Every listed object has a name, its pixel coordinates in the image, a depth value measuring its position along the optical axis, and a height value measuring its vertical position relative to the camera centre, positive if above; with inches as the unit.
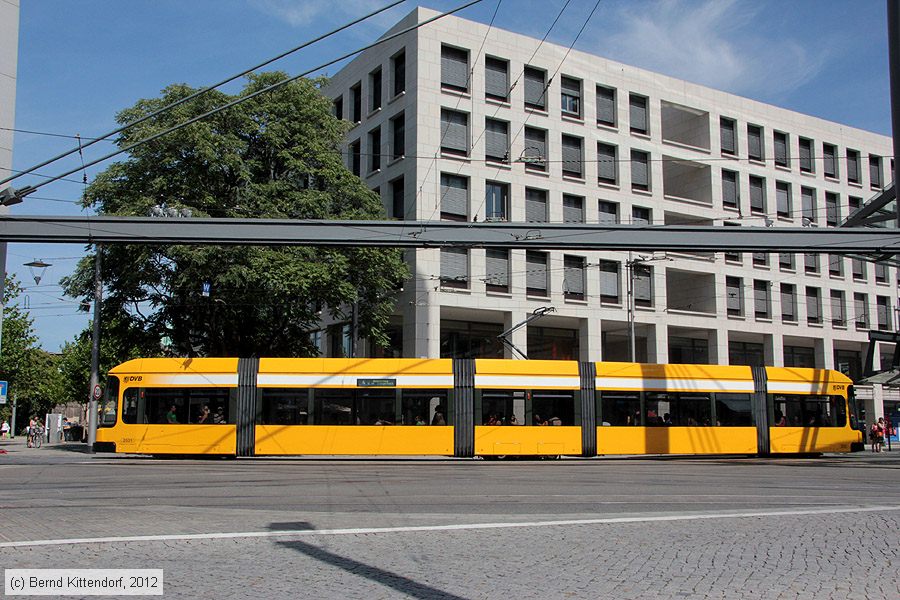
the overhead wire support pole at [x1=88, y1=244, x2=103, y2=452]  1194.6 +52.7
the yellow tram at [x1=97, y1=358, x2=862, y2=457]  963.3 -21.1
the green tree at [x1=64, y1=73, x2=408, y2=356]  1124.5 +238.8
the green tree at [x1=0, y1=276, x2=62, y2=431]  1951.3 +77.7
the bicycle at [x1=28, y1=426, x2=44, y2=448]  1605.6 -90.2
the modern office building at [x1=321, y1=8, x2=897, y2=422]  1579.7 +414.0
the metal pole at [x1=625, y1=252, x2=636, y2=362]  1549.8 +157.4
